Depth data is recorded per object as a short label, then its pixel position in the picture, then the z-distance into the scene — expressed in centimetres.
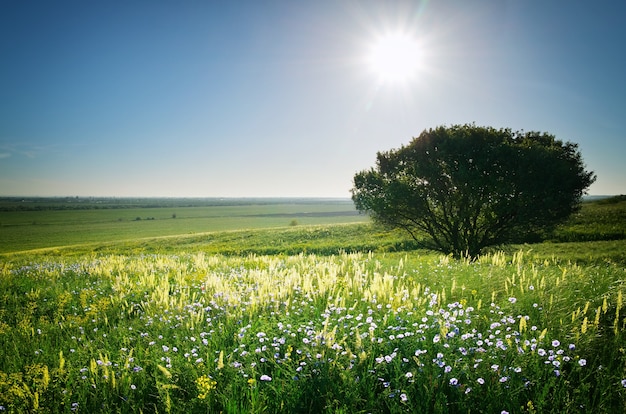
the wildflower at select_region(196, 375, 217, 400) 335
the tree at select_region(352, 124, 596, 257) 1781
